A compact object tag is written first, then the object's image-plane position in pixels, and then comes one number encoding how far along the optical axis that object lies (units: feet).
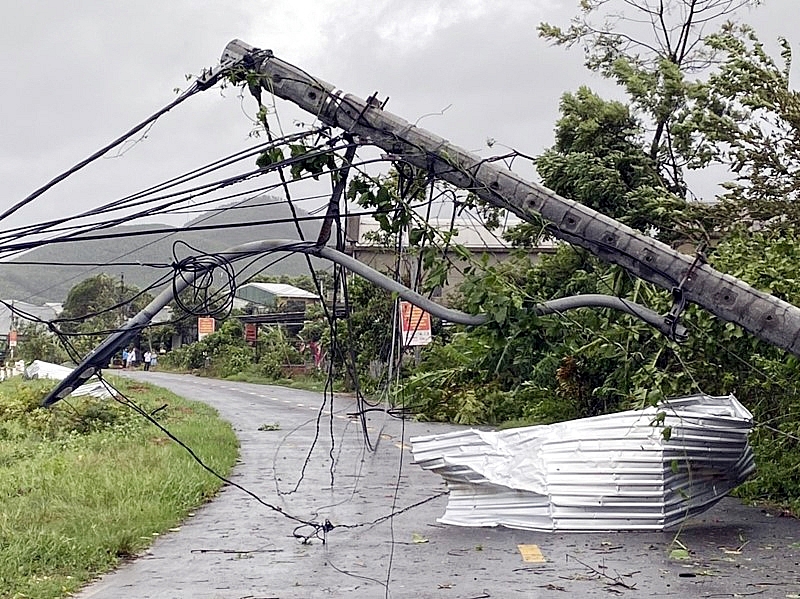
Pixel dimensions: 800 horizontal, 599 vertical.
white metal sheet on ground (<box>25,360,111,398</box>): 151.69
